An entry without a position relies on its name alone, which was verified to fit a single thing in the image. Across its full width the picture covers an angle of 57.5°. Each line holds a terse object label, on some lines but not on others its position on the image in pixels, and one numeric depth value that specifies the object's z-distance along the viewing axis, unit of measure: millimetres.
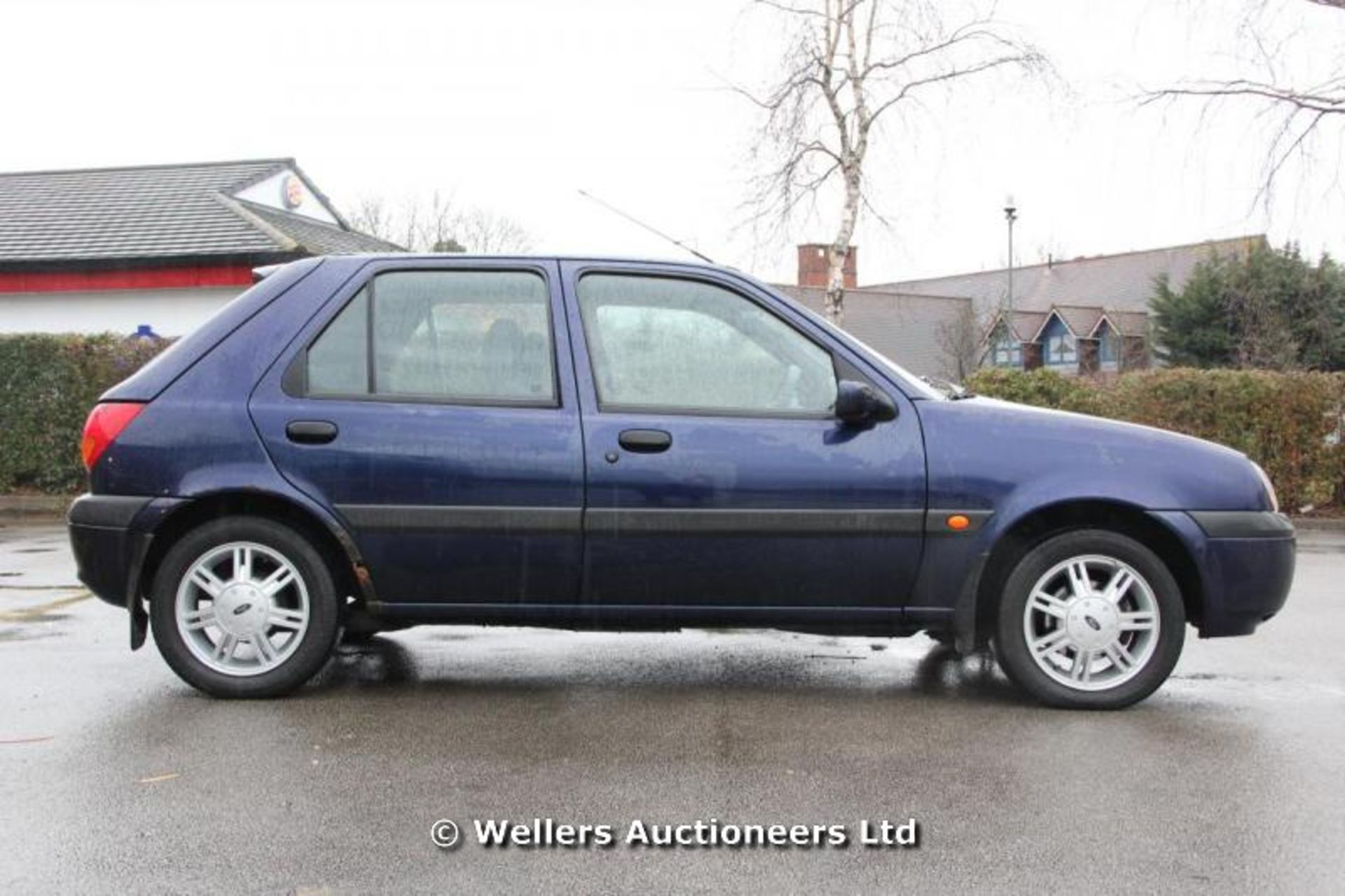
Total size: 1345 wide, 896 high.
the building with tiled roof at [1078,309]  41219
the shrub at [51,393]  14016
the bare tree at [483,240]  60094
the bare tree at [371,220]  61156
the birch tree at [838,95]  18281
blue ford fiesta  4562
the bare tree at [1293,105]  14109
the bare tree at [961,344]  41906
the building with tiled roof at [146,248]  19094
